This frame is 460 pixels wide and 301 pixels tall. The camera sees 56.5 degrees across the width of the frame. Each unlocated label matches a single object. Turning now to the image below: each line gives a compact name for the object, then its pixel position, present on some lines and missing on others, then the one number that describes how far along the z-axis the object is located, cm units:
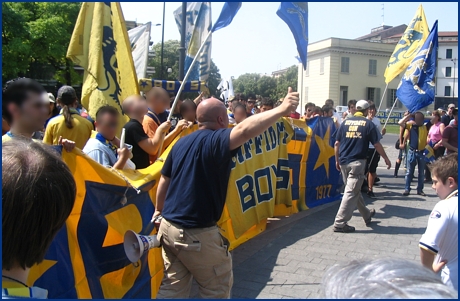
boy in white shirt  264
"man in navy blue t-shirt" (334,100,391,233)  658
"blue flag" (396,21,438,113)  917
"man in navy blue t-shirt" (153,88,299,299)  304
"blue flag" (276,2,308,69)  599
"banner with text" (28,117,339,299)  258
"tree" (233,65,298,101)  6317
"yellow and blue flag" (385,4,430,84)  972
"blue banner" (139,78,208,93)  801
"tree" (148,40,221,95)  4741
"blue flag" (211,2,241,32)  566
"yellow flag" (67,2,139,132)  462
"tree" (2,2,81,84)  2706
